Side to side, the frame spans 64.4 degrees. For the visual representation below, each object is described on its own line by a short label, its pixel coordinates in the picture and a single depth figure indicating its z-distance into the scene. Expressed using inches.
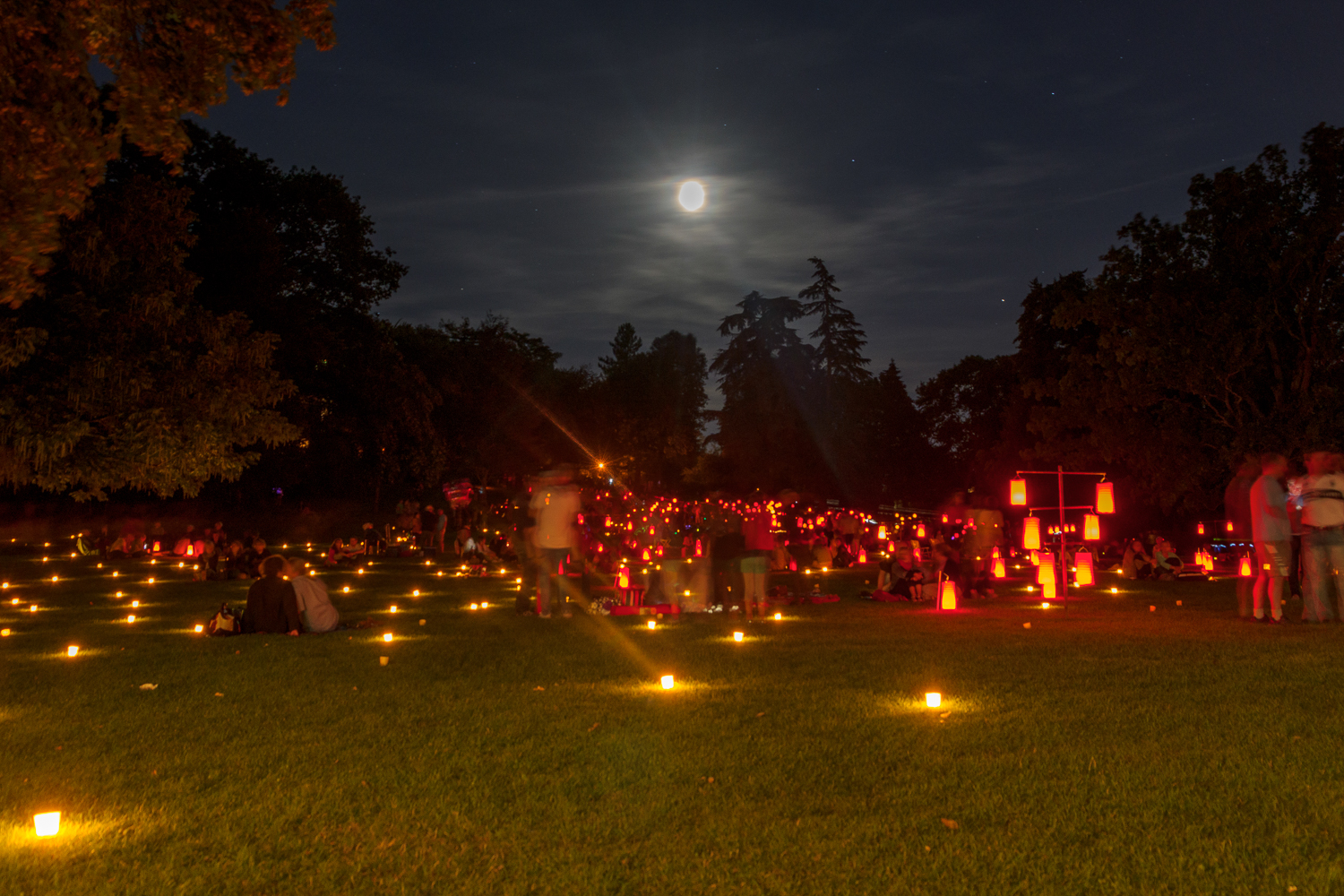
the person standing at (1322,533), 504.1
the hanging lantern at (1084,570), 778.2
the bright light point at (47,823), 184.9
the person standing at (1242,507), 560.1
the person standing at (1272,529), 520.1
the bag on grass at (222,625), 510.3
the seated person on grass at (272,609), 521.3
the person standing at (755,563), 608.4
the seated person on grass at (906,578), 725.9
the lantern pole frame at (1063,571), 686.1
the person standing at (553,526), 601.0
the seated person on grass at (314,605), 525.0
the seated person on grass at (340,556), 1154.0
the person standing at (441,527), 1344.7
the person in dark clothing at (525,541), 618.2
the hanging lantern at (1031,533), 770.2
